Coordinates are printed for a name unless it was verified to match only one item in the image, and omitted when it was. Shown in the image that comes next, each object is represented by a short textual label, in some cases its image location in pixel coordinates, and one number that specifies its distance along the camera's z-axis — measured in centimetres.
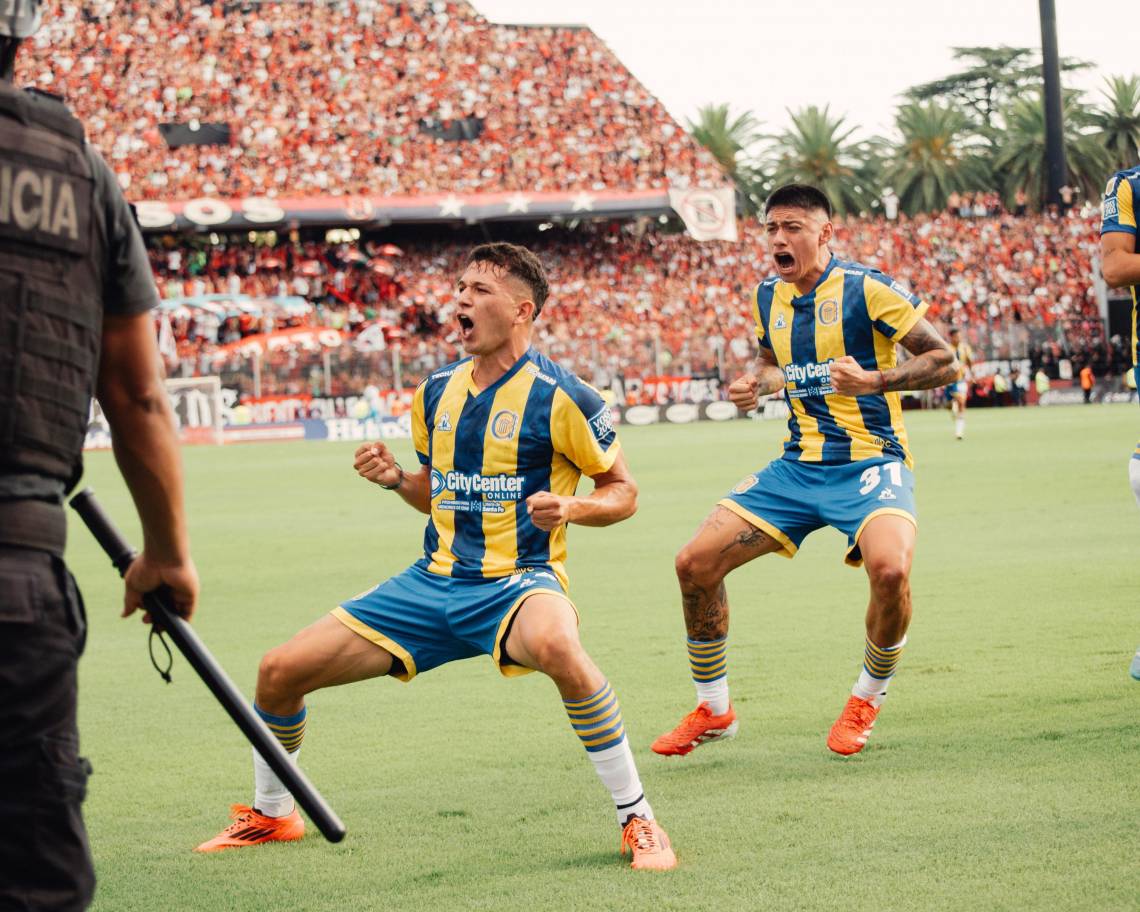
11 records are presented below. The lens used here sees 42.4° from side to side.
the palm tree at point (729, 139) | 7681
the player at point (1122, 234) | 627
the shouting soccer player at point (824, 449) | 604
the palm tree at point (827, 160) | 7475
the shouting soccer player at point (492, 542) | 469
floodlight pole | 4003
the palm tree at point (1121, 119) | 6919
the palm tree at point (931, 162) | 7162
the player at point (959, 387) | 2597
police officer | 242
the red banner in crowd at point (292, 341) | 3850
